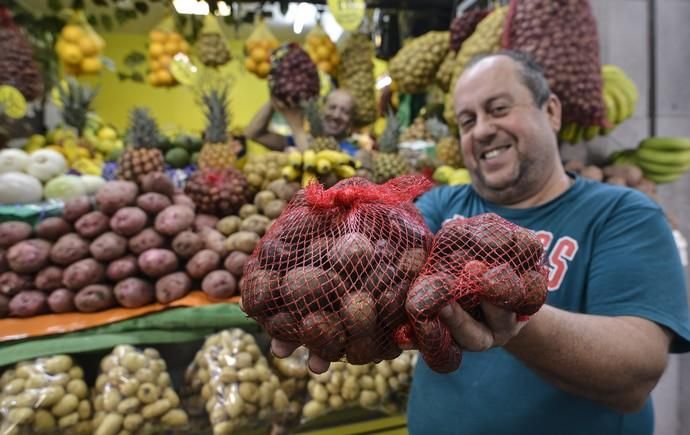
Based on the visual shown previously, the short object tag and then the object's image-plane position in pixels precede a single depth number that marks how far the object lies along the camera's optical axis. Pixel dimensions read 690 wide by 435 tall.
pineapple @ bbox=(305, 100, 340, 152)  2.83
